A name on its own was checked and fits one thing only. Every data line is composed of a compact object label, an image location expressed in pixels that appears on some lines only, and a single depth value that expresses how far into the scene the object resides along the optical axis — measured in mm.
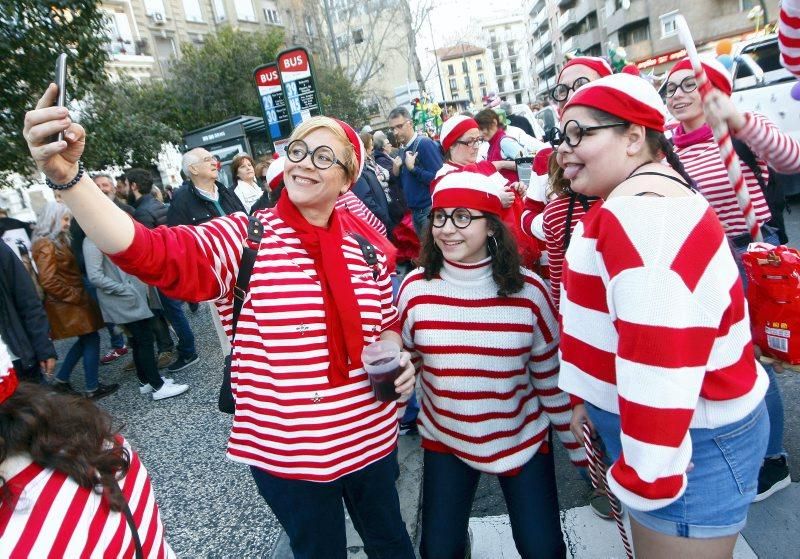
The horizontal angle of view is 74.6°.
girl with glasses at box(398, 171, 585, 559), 1963
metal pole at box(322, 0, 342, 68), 19788
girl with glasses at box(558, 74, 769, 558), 1146
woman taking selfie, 1656
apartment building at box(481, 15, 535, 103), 110625
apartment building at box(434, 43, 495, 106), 101312
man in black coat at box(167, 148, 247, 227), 4367
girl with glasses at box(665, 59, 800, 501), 2287
